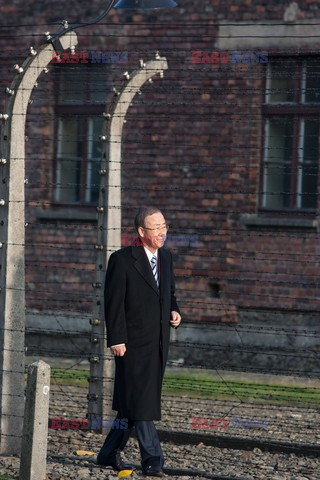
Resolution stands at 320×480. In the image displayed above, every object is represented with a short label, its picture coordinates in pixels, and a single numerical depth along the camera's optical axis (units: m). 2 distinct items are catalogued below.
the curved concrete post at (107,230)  20.43
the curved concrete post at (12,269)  18.32
